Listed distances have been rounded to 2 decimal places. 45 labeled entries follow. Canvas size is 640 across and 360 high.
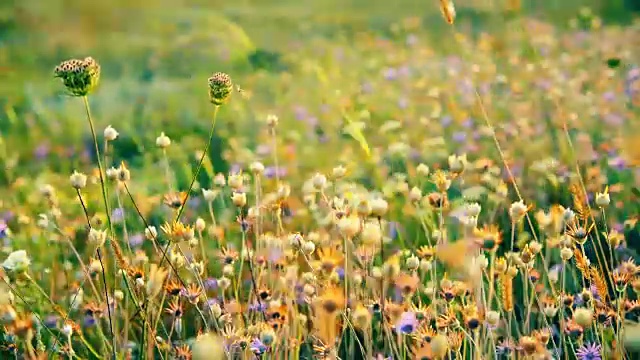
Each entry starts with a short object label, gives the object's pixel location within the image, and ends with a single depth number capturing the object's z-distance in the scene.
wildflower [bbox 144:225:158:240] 2.07
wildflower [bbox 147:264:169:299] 1.94
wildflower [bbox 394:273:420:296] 2.00
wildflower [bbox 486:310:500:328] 2.03
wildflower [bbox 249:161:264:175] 2.21
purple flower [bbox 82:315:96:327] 2.21
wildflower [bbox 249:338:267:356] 2.00
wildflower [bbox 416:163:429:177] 2.30
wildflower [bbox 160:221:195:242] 2.03
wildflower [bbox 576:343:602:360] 2.03
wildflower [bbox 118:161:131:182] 2.14
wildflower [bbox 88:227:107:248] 2.03
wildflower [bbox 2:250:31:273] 1.99
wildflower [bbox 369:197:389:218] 2.02
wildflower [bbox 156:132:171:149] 2.18
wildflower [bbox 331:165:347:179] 2.21
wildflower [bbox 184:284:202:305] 2.06
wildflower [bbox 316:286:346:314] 1.91
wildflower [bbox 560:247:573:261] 2.05
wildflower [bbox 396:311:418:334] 2.00
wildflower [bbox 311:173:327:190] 2.17
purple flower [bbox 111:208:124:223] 2.40
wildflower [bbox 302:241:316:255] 2.07
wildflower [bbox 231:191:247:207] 2.11
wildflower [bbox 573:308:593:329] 1.95
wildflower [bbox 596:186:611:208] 2.10
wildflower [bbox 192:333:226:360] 1.89
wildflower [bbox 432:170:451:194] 2.09
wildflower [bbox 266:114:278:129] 2.30
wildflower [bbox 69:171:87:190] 2.08
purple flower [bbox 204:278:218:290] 2.24
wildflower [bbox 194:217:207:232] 2.16
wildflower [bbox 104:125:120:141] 2.15
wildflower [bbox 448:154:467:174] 2.12
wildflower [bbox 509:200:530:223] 2.04
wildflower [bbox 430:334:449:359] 1.94
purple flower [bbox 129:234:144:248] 2.36
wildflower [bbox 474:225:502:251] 2.00
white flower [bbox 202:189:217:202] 2.22
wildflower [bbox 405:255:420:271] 2.09
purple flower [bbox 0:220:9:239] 2.27
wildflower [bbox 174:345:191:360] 2.06
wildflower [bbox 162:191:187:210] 2.16
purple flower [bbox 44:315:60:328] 2.24
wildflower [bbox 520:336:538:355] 1.96
